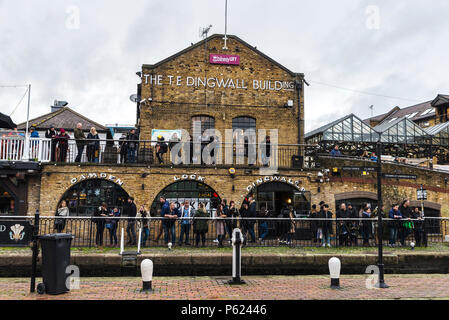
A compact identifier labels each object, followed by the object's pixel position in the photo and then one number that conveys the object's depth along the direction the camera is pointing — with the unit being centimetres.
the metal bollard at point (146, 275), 782
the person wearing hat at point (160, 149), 1602
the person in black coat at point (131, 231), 1231
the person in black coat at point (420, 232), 1323
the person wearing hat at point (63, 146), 1540
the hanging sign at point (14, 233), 1147
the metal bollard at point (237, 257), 898
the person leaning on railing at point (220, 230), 1236
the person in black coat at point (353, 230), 1288
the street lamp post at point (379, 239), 884
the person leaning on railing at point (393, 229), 1309
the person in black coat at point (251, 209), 1377
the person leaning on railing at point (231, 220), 1258
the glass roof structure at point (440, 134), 2658
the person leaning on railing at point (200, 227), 1227
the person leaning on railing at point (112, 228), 1220
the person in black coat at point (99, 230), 1181
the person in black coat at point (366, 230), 1282
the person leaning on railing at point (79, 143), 1555
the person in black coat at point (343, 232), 1272
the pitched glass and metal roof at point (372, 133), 2428
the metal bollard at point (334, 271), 855
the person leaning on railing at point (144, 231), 1229
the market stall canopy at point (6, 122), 1409
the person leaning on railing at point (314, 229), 1262
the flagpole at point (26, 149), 1498
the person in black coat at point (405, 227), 1328
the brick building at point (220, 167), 1563
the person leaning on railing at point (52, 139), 1546
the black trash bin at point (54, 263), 745
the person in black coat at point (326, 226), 1252
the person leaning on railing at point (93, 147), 1588
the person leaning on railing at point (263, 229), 1265
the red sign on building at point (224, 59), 1920
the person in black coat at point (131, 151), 1636
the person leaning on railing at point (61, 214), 1206
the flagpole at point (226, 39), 1936
